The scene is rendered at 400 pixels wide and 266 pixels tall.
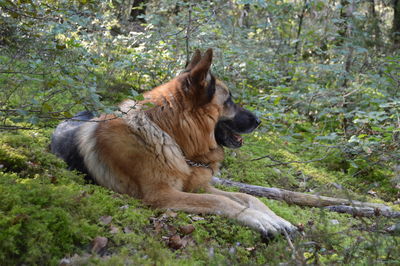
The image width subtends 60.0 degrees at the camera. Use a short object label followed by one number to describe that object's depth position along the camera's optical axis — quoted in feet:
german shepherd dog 10.80
